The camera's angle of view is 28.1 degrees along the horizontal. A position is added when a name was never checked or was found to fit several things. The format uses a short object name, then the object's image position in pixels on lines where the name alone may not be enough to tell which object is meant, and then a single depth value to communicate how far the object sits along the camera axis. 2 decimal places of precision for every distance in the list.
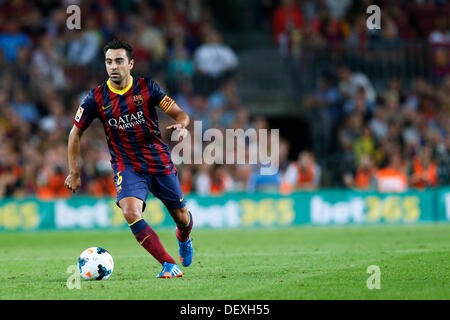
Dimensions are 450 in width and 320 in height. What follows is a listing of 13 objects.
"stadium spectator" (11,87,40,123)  21.30
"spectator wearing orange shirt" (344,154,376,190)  19.44
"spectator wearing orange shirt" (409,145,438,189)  19.17
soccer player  9.52
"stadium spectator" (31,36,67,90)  21.69
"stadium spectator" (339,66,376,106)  21.00
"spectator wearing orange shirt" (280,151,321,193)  19.81
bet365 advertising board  18.70
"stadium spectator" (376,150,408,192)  19.16
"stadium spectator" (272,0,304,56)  22.48
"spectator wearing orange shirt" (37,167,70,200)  19.77
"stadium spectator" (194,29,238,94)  21.92
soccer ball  9.32
